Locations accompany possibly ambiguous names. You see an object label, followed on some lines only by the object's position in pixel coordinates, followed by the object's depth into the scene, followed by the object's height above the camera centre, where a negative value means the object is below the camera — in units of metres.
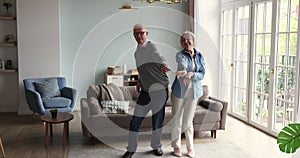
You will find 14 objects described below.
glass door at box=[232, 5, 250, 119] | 5.59 +0.08
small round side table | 4.20 -0.67
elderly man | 3.73 -0.21
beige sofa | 4.28 -0.65
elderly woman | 3.74 -0.21
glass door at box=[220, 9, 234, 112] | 6.21 +0.24
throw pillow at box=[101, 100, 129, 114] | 4.42 -0.54
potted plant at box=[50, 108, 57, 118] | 4.30 -0.59
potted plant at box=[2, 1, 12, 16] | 6.14 +1.16
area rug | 3.96 -1.05
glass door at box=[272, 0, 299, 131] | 4.31 +0.04
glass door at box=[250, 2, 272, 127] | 4.90 +0.08
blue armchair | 5.28 -0.46
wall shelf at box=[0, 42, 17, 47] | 6.12 +0.43
